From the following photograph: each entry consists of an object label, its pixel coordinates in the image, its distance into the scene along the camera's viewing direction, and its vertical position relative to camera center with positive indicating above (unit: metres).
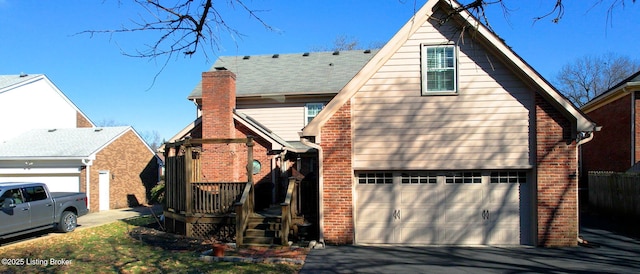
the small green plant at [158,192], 21.34 -2.48
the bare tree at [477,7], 4.64 +1.49
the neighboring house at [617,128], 18.42 +0.56
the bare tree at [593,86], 44.03 +5.87
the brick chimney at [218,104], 17.11 +1.60
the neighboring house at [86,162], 20.69 -0.94
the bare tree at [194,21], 4.47 +1.34
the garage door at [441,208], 11.54 -1.84
